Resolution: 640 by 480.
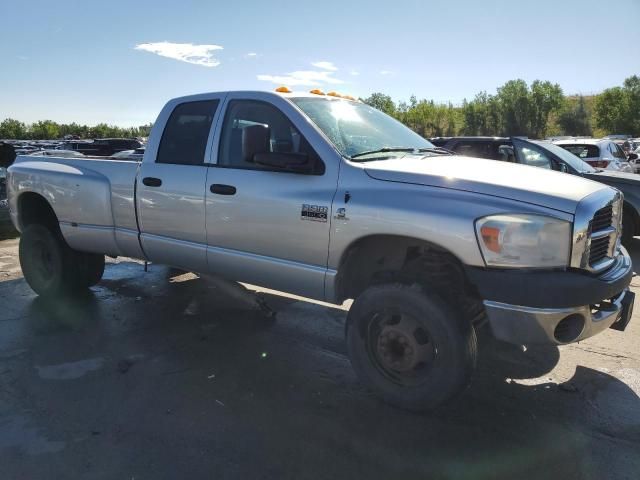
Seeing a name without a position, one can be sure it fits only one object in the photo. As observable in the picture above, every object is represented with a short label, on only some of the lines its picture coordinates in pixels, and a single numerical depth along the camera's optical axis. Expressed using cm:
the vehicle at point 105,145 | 1485
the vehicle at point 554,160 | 773
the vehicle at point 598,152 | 1042
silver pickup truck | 283
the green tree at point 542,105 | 7000
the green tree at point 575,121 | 7281
